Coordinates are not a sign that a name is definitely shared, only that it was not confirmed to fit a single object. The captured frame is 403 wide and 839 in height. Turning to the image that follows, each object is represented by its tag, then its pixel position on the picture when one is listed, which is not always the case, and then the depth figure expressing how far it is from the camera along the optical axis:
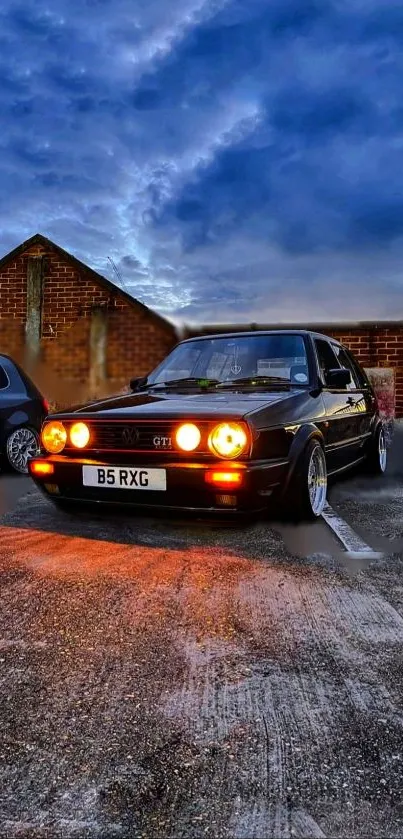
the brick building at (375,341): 10.53
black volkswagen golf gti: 3.47
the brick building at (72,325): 11.06
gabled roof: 11.67
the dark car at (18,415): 6.27
